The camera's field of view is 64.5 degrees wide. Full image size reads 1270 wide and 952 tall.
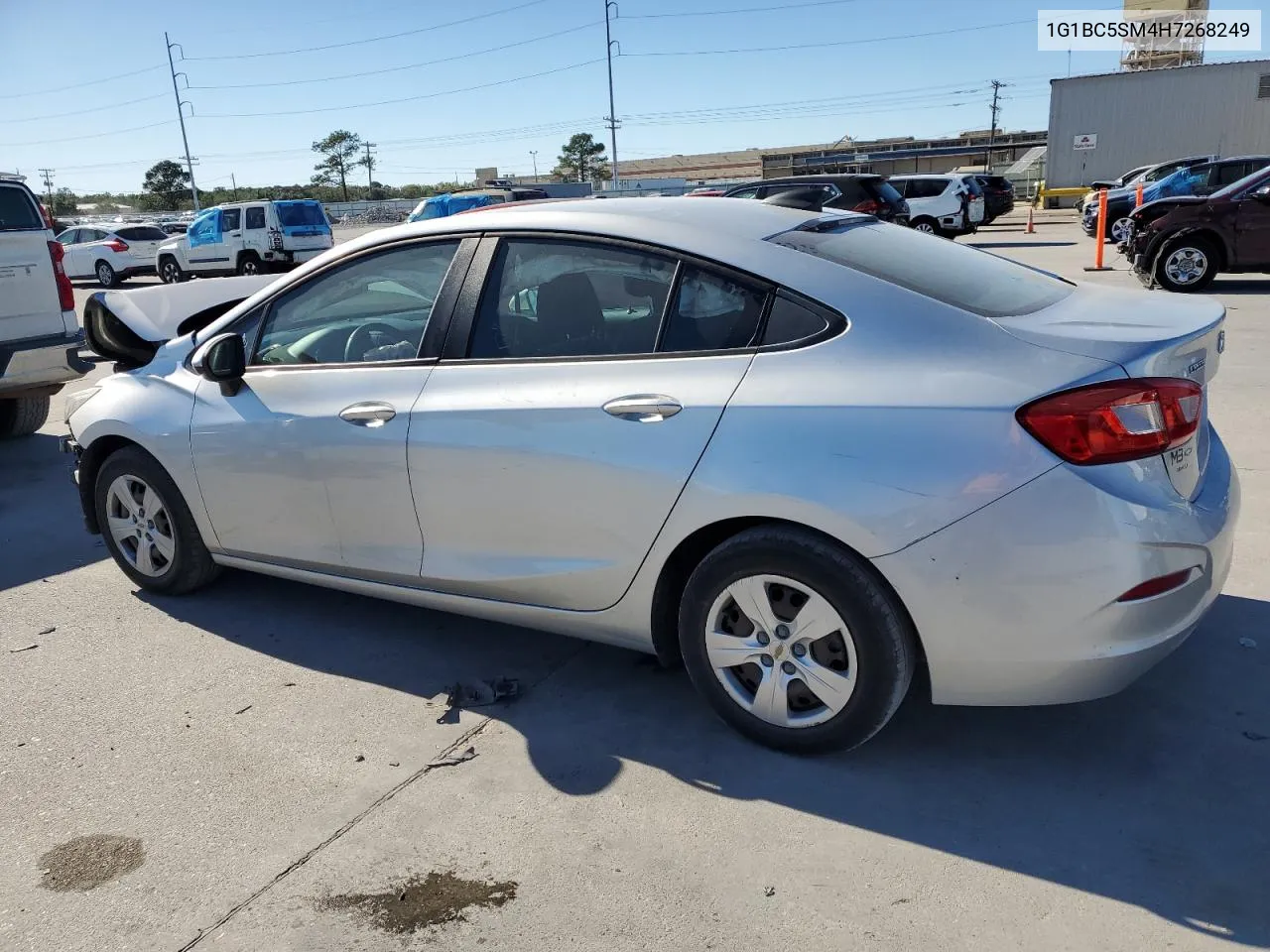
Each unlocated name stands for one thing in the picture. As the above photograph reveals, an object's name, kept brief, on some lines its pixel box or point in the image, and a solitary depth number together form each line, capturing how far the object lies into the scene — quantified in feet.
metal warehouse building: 119.14
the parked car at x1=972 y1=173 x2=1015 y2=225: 93.25
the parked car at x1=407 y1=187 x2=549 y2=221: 77.36
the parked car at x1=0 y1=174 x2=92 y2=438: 23.54
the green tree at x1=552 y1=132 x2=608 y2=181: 313.53
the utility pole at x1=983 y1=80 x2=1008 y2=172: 229.66
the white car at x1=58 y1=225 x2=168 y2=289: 88.58
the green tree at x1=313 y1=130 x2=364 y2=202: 301.63
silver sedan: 8.57
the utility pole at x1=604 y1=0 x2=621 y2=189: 174.09
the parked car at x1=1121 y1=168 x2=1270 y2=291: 39.50
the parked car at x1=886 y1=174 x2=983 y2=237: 79.14
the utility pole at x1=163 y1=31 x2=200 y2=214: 203.10
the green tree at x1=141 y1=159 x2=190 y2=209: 265.13
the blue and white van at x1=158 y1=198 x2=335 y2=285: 75.46
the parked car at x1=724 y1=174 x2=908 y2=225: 62.69
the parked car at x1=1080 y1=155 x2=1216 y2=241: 72.18
